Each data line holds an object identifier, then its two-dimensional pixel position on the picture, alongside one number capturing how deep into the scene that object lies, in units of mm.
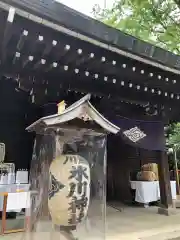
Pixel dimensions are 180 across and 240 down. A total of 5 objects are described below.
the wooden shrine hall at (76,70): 2416
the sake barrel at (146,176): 5652
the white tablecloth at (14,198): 3264
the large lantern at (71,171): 2014
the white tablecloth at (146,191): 5259
